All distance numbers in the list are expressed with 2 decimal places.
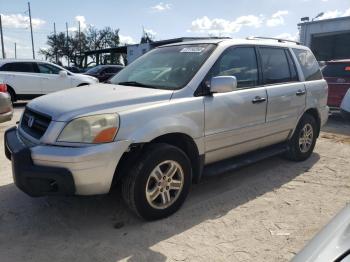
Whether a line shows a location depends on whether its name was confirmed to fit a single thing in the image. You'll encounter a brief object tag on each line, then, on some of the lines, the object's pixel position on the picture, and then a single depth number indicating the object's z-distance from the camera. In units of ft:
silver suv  9.93
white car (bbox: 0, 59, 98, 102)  39.34
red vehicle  31.40
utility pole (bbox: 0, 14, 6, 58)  120.25
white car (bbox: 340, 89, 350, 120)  22.86
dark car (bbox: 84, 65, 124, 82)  61.31
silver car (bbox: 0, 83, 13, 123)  18.62
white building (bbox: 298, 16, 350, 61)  73.56
